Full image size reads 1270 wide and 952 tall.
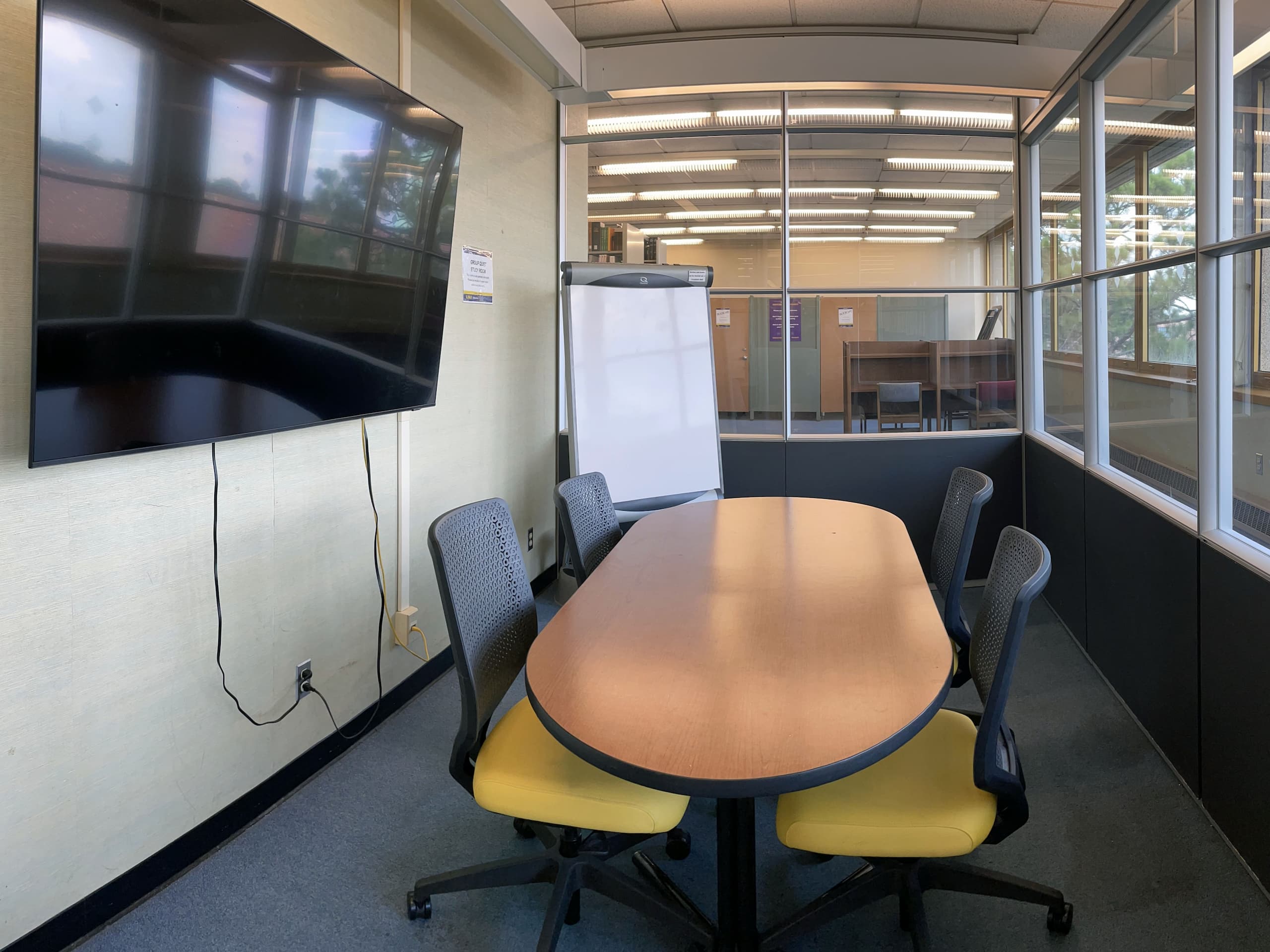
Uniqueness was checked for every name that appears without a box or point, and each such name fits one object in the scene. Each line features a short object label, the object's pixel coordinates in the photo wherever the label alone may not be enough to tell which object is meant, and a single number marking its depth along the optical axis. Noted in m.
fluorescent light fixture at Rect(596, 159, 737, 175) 4.62
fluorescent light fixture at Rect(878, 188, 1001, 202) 4.63
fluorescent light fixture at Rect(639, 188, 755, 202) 4.68
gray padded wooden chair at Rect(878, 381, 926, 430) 4.66
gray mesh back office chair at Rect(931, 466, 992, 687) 2.38
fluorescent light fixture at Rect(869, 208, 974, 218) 4.64
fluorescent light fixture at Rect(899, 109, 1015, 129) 4.52
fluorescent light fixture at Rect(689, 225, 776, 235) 4.66
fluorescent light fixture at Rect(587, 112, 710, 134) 4.61
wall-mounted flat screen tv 1.61
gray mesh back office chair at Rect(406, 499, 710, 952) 1.63
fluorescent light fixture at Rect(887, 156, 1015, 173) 4.59
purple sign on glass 4.66
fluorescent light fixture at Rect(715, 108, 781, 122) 4.56
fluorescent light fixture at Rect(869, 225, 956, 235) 4.63
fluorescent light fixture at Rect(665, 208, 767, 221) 4.64
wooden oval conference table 1.27
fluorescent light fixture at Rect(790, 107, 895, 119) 4.52
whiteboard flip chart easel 4.15
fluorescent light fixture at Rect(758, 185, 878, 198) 4.59
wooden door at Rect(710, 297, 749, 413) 4.72
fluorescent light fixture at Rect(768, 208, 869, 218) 4.59
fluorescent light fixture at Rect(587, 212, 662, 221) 4.91
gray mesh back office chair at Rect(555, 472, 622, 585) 2.55
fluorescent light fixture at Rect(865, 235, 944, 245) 4.59
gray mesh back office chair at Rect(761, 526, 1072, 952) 1.50
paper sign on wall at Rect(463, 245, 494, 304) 3.64
